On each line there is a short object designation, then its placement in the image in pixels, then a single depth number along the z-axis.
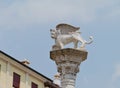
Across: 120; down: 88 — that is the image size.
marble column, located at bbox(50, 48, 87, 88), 20.53
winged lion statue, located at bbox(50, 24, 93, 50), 20.69
